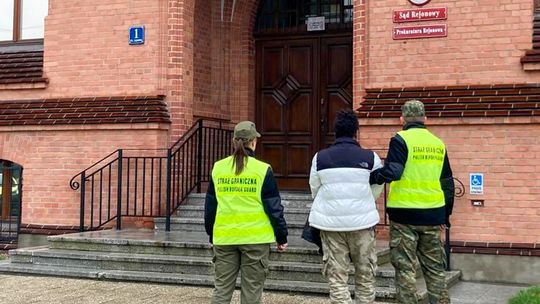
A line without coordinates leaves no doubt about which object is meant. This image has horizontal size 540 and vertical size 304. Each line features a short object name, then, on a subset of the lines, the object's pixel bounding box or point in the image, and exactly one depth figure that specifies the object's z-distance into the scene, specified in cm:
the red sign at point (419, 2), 887
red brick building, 839
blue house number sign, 1038
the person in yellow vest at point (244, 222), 529
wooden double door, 1094
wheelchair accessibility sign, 840
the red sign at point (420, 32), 880
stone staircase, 737
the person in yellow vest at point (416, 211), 580
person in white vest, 543
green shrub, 663
